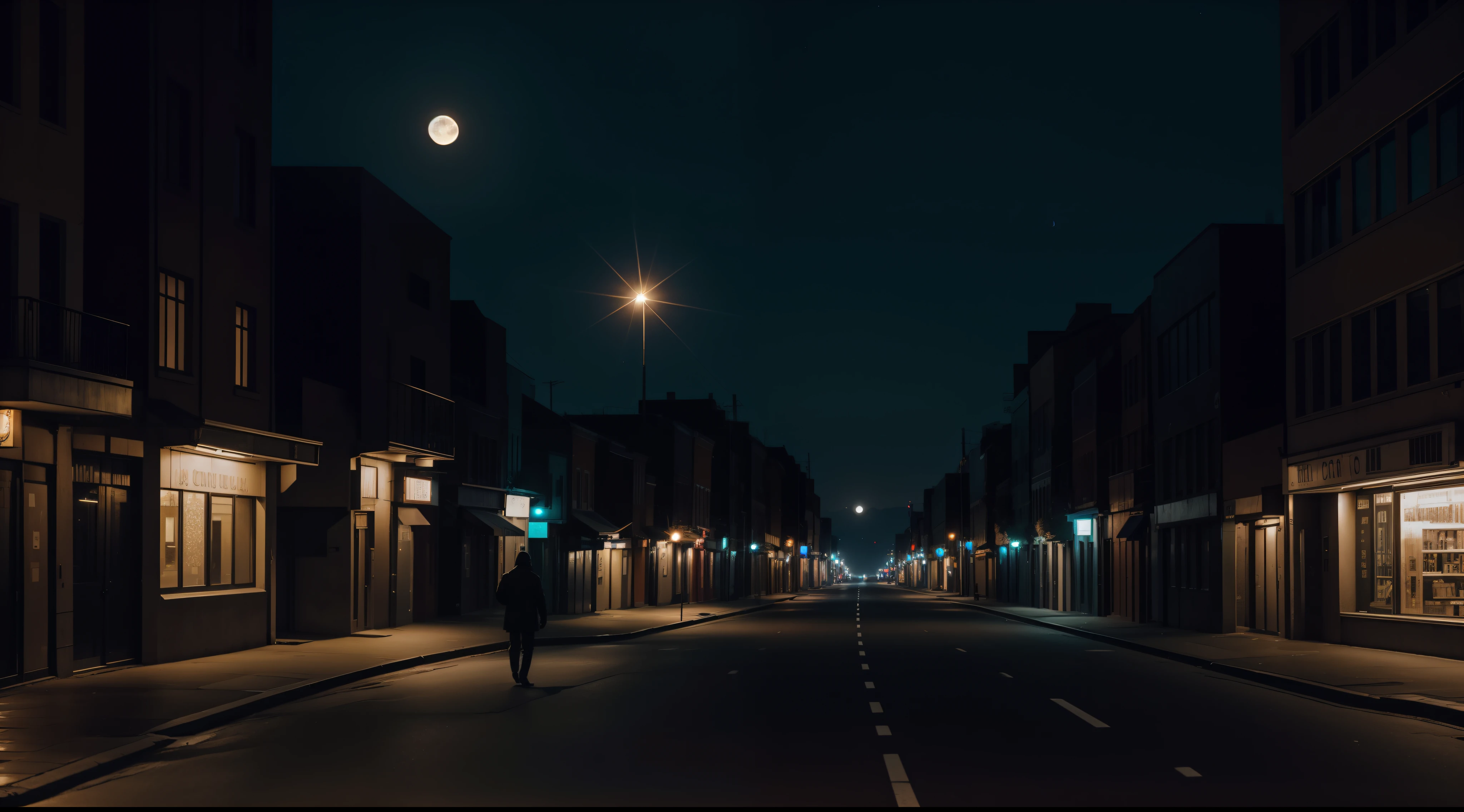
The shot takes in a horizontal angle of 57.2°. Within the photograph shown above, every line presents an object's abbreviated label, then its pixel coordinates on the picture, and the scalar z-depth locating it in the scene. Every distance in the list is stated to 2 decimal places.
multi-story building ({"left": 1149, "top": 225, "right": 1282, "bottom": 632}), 32.69
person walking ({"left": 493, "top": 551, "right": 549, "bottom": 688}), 19.16
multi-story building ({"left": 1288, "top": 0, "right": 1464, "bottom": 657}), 23.08
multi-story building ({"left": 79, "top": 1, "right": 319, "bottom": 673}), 20.78
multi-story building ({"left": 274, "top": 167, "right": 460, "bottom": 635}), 29.39
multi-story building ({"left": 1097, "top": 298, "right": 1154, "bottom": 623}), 42.44
